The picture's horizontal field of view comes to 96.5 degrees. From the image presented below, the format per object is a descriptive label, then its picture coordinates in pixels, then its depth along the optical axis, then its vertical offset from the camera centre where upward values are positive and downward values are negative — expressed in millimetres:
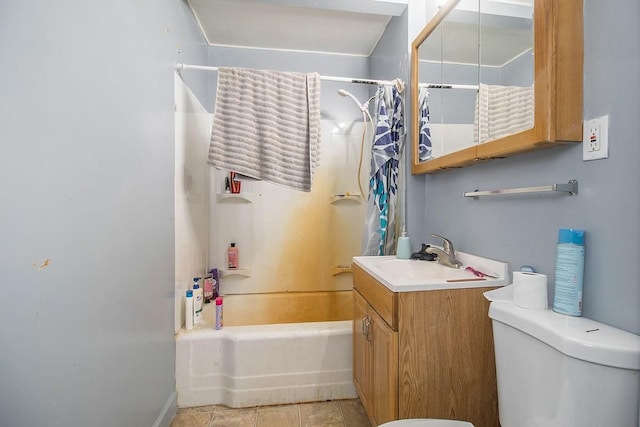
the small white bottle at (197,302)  1749 -578
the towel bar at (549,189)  824 +72
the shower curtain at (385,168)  1694 +260
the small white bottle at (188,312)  1694 -608
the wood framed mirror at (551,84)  817 +377
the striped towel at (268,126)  1628 +494
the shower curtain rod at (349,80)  1651 +786
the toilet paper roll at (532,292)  834 -235
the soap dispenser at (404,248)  1596 -205
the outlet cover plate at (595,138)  746 +199
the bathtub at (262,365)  1624 -898
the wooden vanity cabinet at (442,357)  1052 -542
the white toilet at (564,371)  606 -373
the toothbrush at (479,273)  1126 -256
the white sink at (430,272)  1056 -269
